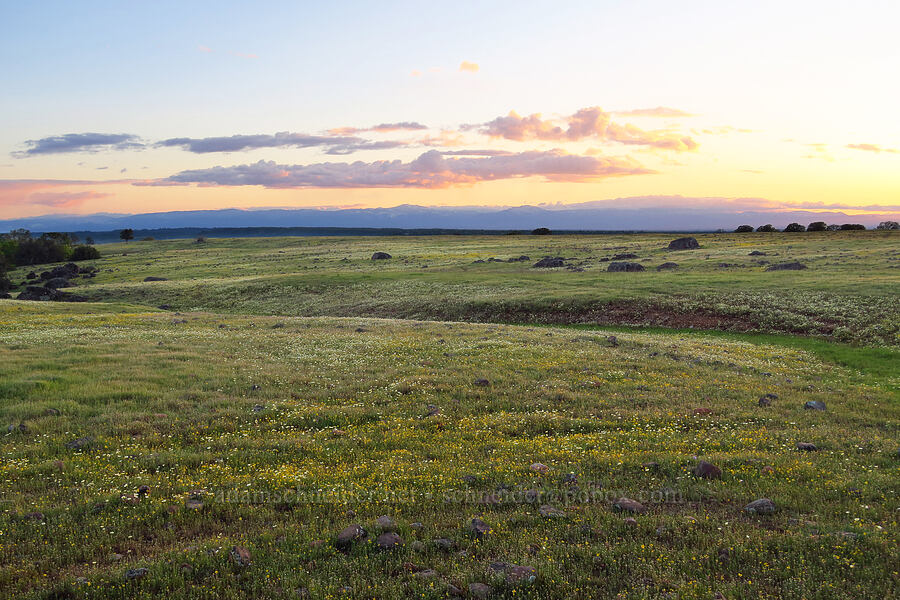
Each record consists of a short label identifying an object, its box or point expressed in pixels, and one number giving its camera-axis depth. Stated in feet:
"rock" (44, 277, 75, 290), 311.78
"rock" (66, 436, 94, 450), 44.39
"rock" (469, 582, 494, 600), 24.81
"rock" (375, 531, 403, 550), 29.32
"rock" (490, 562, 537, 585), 25.68
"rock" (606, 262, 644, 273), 257.34
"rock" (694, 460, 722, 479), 38.32
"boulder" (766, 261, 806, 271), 230.89
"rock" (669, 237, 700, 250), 386.77
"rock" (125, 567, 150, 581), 25.79
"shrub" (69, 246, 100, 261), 570.58
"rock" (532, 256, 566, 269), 302.45
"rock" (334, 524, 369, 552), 29.58
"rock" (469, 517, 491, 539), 30.48
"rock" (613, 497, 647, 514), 33.45
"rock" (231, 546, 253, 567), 27.37
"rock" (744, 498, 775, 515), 32.81
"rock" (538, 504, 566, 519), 32.50
